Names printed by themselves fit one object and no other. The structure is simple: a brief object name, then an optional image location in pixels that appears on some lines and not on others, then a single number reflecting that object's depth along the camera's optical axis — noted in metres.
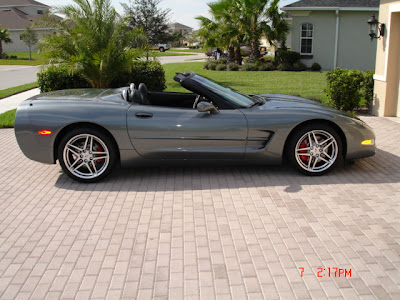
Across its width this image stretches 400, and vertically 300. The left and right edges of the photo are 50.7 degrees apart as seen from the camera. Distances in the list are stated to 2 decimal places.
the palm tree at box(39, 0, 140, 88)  11.06
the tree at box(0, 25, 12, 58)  39.35
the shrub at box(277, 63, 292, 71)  22.81
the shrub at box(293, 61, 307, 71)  22.65
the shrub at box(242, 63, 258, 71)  23.38
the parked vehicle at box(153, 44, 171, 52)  54.62
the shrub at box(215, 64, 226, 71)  23.70
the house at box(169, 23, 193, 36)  109.59
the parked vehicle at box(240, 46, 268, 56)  38.17
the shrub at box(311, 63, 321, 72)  22.88
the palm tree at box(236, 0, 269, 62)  23.84
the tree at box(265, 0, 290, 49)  23.91
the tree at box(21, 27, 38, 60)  39.78
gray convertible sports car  5.24
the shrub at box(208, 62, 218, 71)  24.27
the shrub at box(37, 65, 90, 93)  11.31
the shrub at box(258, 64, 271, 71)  23.36
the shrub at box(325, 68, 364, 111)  9.82
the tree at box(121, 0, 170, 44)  22.42
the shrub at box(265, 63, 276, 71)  23.48
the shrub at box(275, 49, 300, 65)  23.34
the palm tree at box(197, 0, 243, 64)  24.61
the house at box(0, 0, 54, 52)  53.78
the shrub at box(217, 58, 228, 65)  25.40
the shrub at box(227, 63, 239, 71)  23.44
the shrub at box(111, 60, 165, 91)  12.38
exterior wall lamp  9.36
